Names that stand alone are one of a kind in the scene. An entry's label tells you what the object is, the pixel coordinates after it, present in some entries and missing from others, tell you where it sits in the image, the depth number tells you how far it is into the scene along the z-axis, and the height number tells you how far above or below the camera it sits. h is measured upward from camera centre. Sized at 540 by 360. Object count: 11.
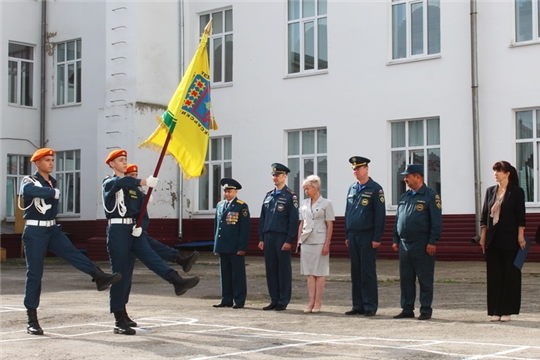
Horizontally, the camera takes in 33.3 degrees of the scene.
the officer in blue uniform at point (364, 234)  11.23 -0.41
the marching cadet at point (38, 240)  9.44 -0.38
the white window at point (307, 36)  23.47 +4.38
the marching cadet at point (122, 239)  9.50 -0.39
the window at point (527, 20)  20.05 +4.05
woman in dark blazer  10.27 -0.47
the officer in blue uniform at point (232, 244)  12.40 -0.58
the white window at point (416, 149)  21.31 +1.25
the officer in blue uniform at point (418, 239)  10.67 -0.45
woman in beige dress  11.61 -0.50
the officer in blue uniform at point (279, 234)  12.09 -0.43
